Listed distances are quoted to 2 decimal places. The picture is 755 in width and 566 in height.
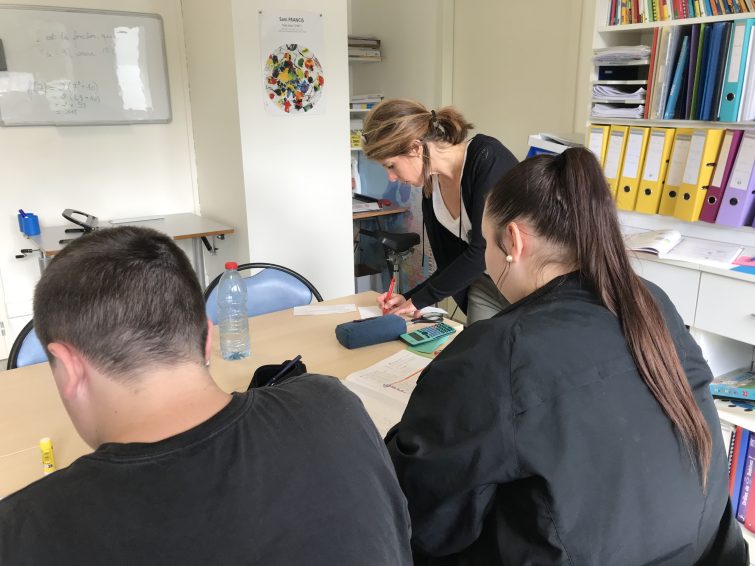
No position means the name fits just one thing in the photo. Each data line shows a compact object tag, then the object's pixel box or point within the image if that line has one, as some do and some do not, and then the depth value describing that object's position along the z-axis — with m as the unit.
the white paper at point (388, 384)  1.52
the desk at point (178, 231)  3.13
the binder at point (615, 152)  2.68
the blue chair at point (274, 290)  2.37
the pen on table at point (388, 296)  2.17
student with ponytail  0.92
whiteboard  3.18
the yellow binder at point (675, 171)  2.48
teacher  2.16
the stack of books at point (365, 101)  4.31
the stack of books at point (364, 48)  4.32
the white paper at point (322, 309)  2.23
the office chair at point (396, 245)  3.93
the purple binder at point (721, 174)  2.32
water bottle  1.89
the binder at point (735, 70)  2.22
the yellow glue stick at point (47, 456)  1.31
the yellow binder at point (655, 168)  2.53
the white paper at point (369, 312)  2.15
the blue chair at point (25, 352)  1.85
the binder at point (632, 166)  2.61
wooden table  1.37
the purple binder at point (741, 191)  2.28
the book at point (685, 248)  2.32
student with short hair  0.67
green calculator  1.95
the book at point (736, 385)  2.31
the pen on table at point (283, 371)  1.48
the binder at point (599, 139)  2.74
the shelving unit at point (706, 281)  2.19
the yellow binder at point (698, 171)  2.37
